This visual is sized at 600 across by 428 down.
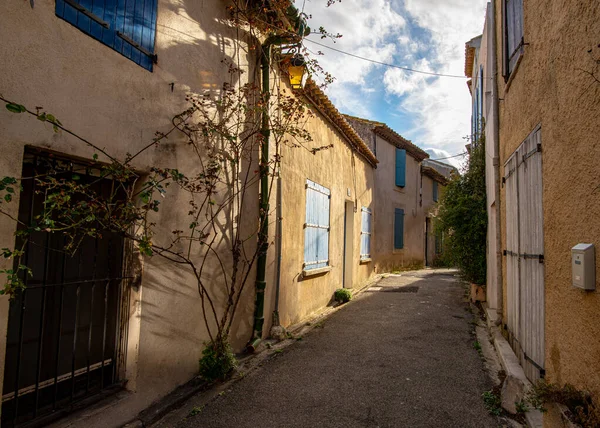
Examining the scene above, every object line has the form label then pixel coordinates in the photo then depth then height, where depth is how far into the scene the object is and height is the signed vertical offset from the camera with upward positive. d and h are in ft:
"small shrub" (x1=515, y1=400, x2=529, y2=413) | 10.61 -4.15
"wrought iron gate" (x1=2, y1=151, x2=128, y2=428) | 8.54 -2.09
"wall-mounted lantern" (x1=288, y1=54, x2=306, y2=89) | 18.22 +7.97
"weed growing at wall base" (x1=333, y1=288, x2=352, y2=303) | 28.04 -3.61
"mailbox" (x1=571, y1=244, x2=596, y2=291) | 7.31 -0.28
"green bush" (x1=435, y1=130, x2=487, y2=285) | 25.84 +1.90
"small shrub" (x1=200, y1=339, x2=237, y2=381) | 12.73 -3.87
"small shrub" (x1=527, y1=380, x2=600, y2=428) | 6.58 -2.80
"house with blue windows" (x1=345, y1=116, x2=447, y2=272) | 44.42 +5.67
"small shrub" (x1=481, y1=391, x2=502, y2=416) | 11.03 -4.40
